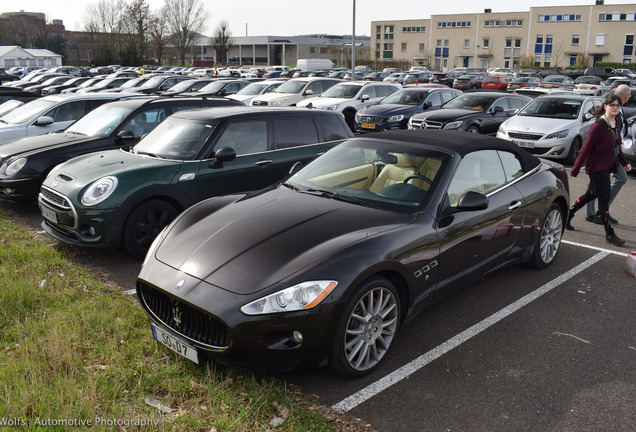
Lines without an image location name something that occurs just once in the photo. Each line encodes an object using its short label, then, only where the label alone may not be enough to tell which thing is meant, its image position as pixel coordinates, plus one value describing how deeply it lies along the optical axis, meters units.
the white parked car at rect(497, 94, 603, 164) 12.35
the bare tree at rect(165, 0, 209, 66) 75.31
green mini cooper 5.82
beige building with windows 78.25
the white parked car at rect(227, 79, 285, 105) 20.94
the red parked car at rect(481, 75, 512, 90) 35.38
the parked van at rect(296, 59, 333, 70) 55.69
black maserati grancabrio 3.30
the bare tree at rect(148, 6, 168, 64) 69.89
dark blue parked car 15.94
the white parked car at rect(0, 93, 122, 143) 10.37
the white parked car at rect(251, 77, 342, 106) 18.84
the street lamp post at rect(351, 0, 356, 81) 32.48
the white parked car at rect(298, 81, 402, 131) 17.81
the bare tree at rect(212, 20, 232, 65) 78.00
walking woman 6.68
